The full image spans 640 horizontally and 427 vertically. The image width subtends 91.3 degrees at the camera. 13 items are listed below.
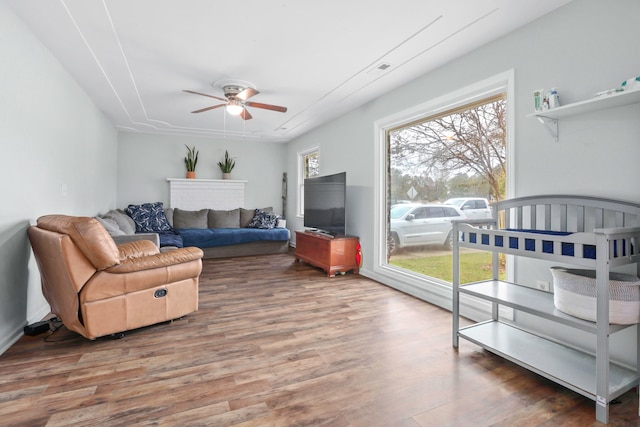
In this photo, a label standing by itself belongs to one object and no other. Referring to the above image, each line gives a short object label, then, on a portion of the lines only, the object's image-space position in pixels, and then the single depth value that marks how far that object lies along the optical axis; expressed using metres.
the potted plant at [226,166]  6.95
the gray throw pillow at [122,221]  4.50
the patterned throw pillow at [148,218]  5.66
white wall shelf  1.75
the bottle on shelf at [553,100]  2.10
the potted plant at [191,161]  6.66
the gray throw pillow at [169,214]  6.32
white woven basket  1.57
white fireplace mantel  6.64
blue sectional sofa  5.64
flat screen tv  4.51
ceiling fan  3.64
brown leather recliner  2.16
